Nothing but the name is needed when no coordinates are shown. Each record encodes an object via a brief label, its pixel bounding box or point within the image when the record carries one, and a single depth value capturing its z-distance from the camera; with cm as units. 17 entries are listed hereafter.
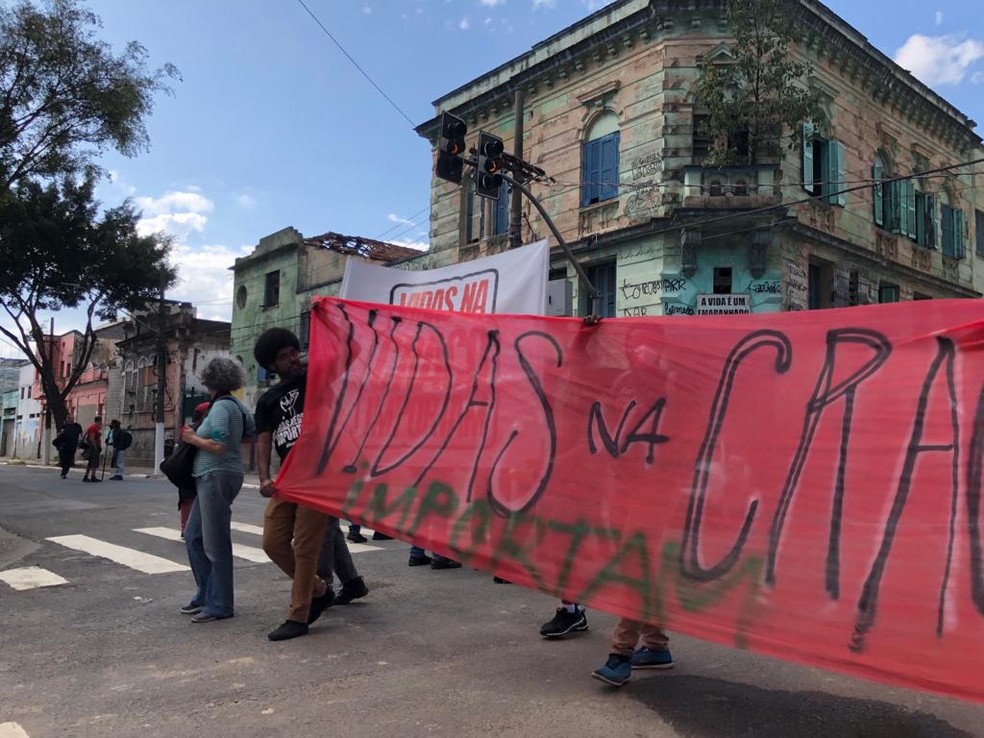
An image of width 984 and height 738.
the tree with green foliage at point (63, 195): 1541
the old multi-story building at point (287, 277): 2884
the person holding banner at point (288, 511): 462
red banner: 288
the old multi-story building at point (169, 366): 3709
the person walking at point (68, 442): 2227
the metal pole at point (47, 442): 3472
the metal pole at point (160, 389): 2703
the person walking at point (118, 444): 2064
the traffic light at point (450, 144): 1162
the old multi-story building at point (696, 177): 1617
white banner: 632
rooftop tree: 1566
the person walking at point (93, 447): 1956
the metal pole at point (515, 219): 1345
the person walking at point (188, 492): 568
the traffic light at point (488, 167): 1214
